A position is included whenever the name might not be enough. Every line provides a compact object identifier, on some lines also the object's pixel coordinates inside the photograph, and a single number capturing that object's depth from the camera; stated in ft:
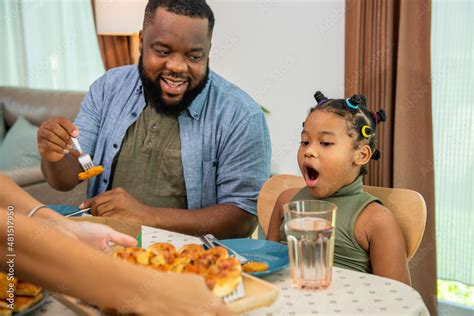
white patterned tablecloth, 3.48
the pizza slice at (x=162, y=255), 3.41
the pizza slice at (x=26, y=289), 3.46
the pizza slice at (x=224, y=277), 3.16
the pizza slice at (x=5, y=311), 3.22
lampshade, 12.55
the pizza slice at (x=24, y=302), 3.37
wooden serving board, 3.10
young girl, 4.89
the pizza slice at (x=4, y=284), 3.37
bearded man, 6.24
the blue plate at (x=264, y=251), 4.12
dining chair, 5.00
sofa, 11.91
